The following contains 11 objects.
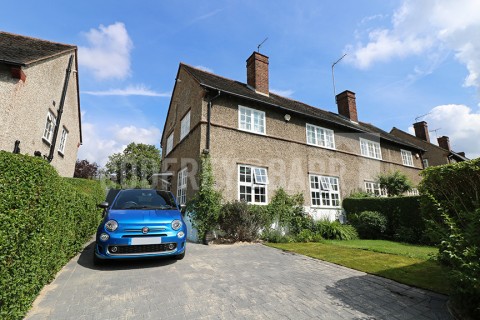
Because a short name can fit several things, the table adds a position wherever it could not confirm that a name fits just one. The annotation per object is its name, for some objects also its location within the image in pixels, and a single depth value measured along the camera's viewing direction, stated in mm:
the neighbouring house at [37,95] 8086
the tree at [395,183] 15078
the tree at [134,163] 41000
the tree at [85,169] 25958
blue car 4902
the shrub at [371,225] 11039
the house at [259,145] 10648
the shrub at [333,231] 10500
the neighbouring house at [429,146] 28397
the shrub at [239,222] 9016
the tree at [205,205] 9000
